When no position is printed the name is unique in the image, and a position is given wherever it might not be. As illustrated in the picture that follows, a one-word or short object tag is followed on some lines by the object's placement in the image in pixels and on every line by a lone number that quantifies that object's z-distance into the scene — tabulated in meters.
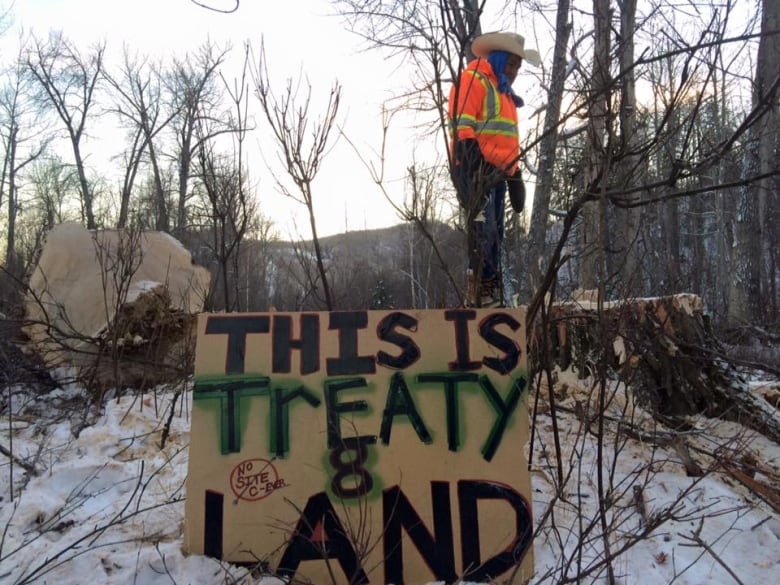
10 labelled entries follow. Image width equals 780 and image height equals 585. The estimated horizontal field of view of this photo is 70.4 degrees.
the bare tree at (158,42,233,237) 19.75
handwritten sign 1.91
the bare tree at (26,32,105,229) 21.83
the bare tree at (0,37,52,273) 23.91
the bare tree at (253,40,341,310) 2.60
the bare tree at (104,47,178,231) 22.91
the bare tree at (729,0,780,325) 10.76
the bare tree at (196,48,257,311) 2.89
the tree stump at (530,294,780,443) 3.00
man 2.45
